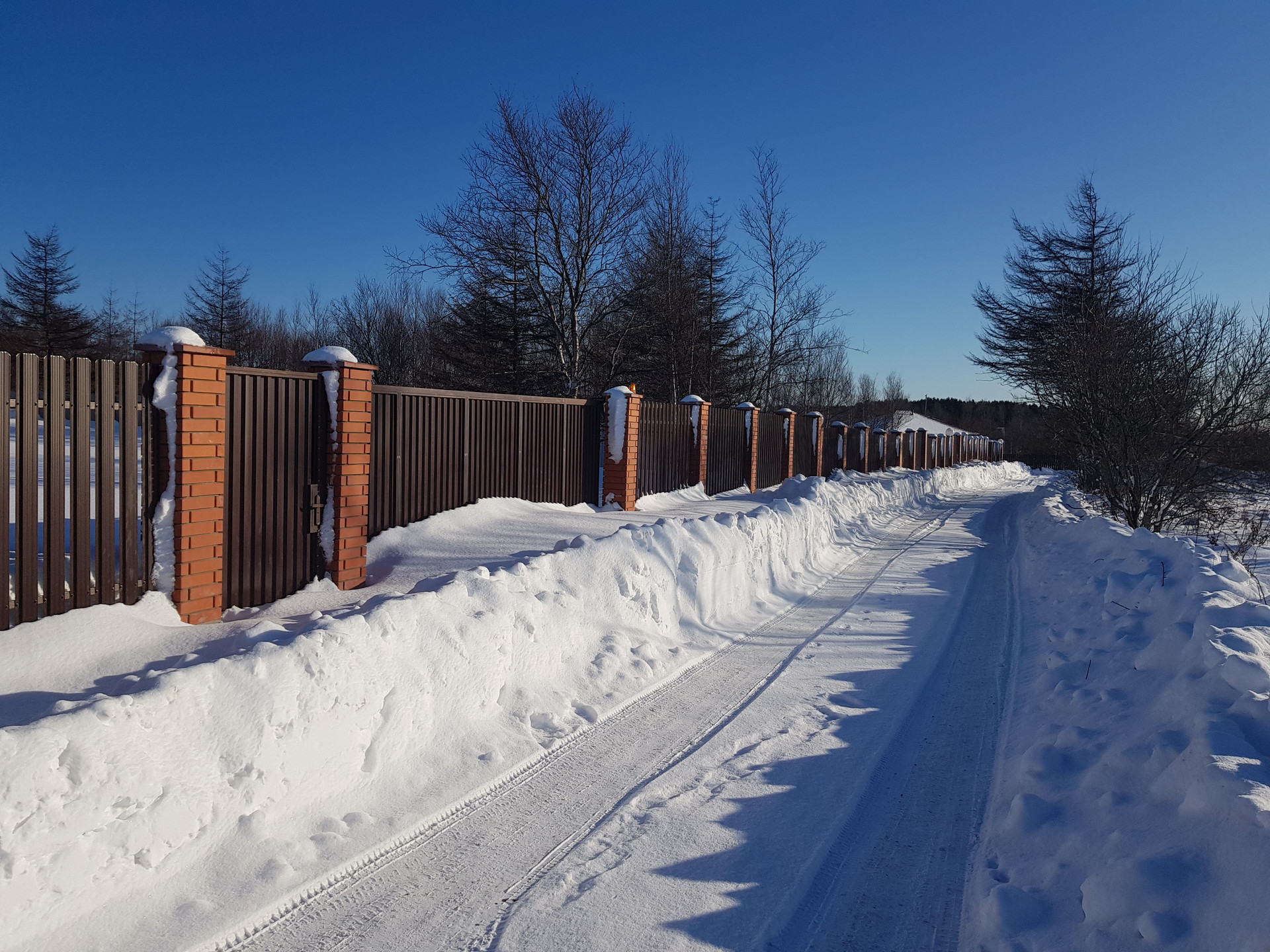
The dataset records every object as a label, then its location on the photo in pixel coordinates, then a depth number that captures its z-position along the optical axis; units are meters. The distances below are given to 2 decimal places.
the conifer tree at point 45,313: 31.30
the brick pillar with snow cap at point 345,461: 6.61
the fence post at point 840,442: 26.55
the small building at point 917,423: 67.38
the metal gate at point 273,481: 5.81
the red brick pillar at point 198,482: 5.16
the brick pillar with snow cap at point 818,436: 23.55
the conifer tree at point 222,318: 35.00
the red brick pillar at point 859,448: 28.42
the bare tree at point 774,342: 27.17
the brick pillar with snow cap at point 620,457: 12.07
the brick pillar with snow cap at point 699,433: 15.59
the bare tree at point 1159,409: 11.37
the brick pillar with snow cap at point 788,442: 20.84
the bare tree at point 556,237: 19.78
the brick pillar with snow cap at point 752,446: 18.36
